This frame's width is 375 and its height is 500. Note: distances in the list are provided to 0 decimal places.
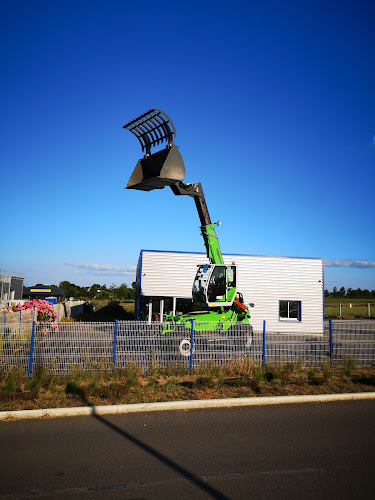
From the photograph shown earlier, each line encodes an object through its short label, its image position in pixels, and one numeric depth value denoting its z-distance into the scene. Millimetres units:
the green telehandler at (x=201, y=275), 10461
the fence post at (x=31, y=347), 9249
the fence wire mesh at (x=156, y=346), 9523
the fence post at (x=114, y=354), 9797
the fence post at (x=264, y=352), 10820
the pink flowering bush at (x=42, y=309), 14859
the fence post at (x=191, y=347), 10383
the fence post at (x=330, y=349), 11170
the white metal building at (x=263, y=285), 22109
